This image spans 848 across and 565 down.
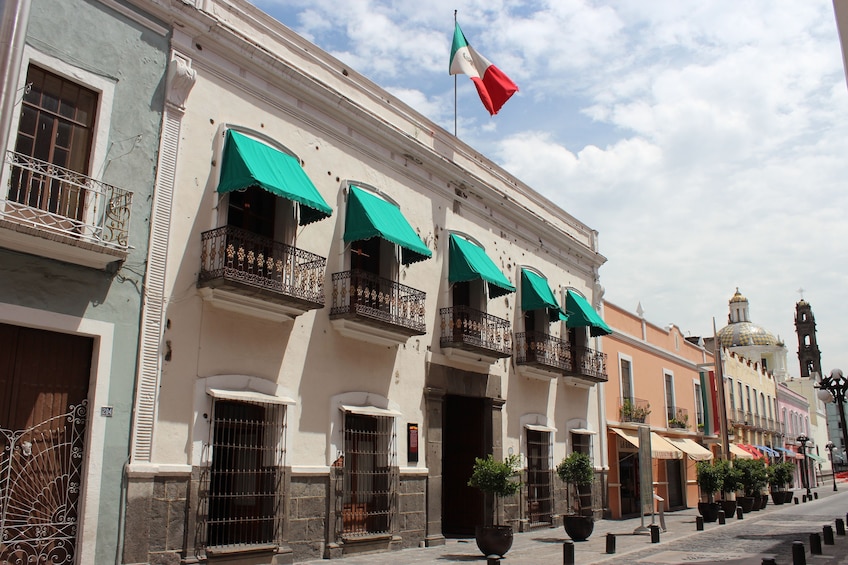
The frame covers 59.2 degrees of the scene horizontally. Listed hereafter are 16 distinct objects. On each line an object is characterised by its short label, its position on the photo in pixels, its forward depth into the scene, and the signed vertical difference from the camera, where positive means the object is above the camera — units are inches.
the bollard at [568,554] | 486.0 -63.6
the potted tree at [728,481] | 939.3 -30.9
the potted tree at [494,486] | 519.5 -22.6
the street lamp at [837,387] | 799.7 +76.6
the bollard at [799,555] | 442.3 -56.9
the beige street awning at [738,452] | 1288.1 +7.9
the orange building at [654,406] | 958.4 +69.5
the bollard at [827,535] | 612.4 -62.1
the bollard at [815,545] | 547.7 -62.9
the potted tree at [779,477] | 1216.4 -32.0
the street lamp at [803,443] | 1689.2 +32.6
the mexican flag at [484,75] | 703.7 +353.9
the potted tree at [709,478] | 924.0 -26.7
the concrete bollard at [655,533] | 647.3 -65.8
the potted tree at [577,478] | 653.9 -20.2
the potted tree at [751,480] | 1032.8 -31.5
